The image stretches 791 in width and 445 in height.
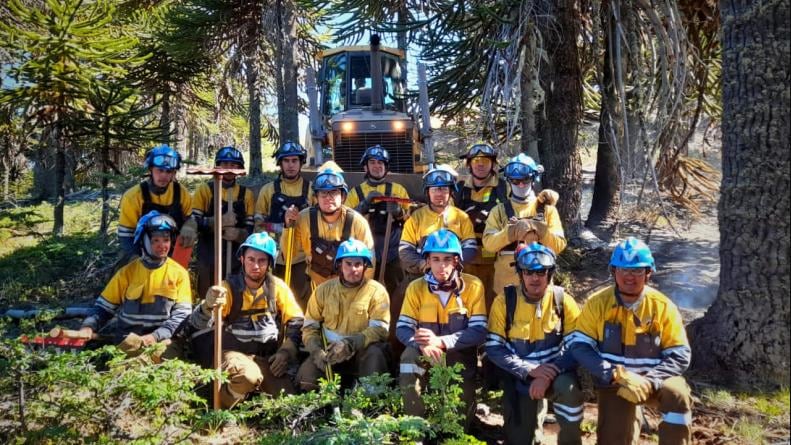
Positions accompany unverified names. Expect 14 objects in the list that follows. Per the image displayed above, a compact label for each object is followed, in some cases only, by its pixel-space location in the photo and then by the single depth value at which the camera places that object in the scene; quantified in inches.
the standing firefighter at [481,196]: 245.1
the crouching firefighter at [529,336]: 176.1
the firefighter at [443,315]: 184.4
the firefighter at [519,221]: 211.5
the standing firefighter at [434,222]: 229.8
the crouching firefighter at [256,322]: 201.5
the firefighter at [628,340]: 162.4
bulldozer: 359.3
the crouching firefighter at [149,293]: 211.3
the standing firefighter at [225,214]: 267.0
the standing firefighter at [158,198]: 248.1
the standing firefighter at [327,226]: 229.6
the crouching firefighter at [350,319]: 195.8
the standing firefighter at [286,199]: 269.7
